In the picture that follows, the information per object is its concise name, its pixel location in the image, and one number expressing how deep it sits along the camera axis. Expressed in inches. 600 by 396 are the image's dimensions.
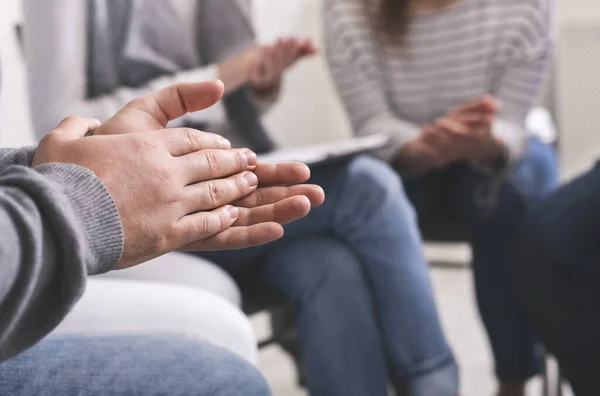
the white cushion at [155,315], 69.6
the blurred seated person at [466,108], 97.3
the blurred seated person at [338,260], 82.2
